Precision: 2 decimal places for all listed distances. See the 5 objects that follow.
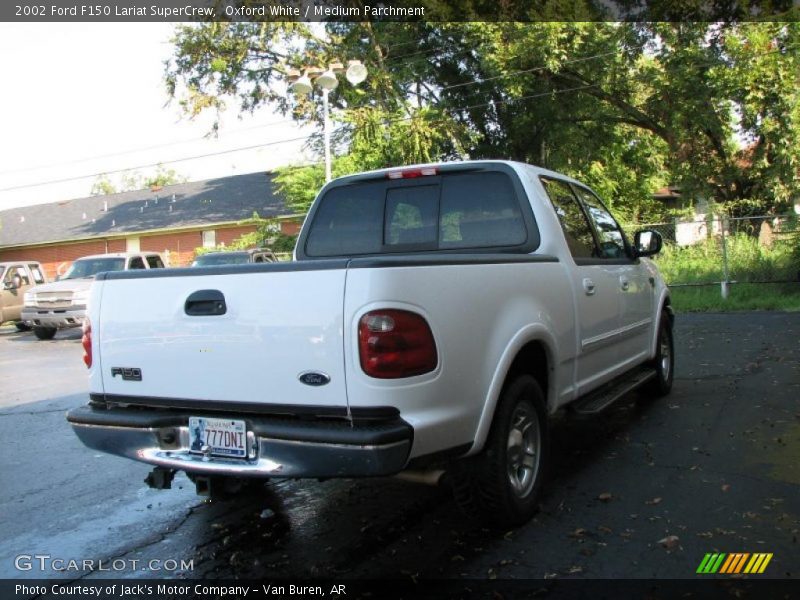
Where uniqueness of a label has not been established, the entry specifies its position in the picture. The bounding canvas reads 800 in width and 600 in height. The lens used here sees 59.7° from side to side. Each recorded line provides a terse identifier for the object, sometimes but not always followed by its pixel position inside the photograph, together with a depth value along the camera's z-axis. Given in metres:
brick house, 36.06
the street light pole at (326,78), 15.84
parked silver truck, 15.75
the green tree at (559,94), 19.59
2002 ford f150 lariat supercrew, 2.97
